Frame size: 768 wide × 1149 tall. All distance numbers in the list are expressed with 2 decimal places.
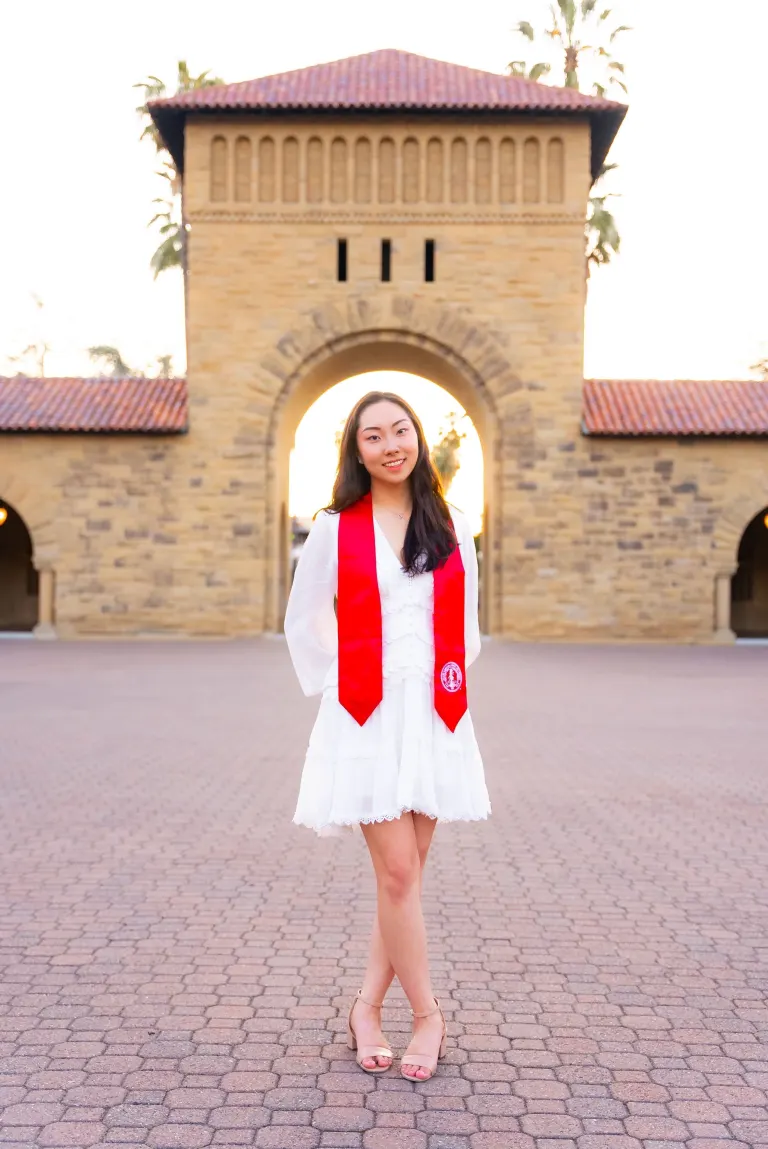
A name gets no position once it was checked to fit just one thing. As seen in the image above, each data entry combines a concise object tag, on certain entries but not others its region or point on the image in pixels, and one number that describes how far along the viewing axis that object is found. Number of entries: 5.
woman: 3.48
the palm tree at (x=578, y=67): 33.66
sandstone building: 26.23
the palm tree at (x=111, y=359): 52.88
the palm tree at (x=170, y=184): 33.66
